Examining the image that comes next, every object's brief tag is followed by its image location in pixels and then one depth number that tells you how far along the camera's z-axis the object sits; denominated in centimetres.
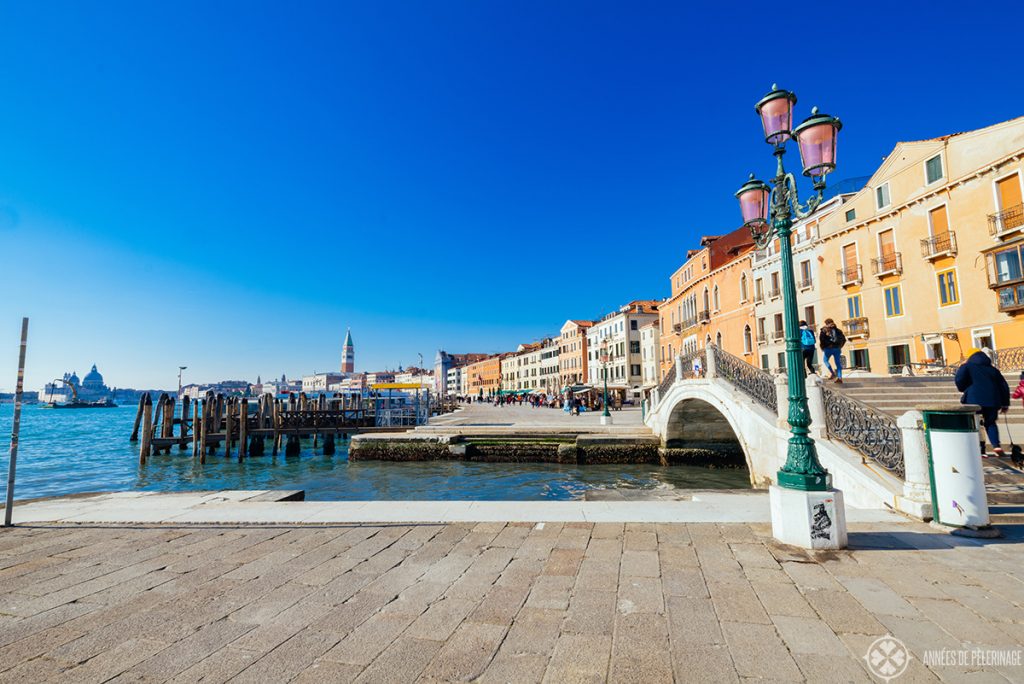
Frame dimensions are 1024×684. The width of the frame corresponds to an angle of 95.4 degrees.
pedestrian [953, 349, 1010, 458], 684
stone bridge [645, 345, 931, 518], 566
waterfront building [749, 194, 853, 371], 2572
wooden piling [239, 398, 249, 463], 2397
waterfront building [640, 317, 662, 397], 5031
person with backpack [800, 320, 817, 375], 1215
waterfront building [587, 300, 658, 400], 5684
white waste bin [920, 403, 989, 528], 460
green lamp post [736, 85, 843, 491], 449
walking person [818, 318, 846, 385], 1213
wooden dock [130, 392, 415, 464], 2433
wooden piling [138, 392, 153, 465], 2338
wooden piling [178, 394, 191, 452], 2586
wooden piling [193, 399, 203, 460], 2473
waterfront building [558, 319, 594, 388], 6975
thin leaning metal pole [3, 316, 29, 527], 527
